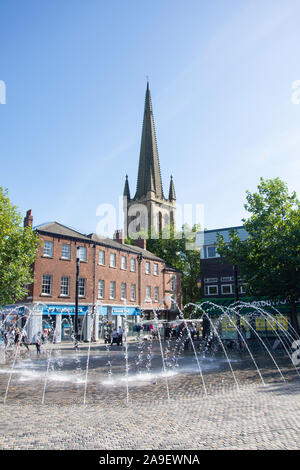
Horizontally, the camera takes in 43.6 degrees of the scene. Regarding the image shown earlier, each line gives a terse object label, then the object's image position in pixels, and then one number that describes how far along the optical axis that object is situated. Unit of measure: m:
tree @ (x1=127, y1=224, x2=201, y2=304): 67.38
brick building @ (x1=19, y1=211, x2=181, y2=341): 35.97
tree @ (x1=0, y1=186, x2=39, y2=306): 24.55
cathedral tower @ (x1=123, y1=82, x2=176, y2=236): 108.00
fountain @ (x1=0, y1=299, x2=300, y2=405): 10.76
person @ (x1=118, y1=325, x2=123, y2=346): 30.42
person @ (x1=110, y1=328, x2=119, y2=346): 30.56
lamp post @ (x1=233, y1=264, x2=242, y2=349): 26.26
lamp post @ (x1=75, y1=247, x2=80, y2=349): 28.26
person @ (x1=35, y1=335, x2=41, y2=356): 22.21
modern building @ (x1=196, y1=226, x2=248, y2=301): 39.75
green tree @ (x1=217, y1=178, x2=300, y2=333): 24.33
